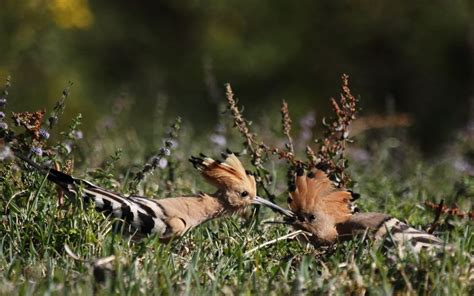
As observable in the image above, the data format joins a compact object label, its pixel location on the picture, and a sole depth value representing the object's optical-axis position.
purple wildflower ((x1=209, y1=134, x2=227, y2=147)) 13.17
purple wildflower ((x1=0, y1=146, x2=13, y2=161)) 8.95
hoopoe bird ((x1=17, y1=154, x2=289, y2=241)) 9.01
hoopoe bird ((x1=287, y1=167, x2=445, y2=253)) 9.12
